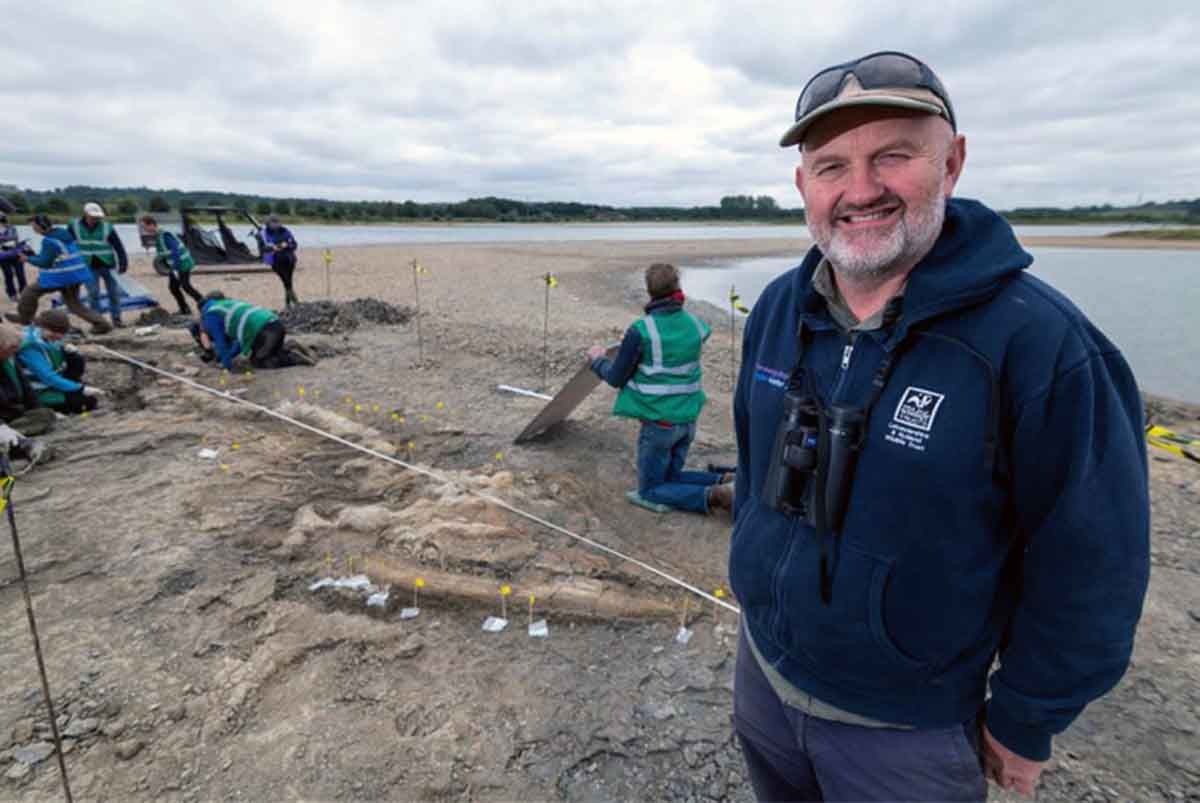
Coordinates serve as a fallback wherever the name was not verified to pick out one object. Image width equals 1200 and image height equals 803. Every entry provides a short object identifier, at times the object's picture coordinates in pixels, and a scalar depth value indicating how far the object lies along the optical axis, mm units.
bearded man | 1262
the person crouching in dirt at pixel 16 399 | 5664
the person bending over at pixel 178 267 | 11234
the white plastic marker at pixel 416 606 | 3508
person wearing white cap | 10234
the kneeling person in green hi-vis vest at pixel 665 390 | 4488
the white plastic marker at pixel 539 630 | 3410
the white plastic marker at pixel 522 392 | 7430
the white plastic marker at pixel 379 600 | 3557
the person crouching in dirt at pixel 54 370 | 6223
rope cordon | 3840
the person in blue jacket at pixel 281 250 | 12352
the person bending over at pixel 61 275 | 9547
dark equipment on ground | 19141
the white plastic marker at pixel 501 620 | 3439
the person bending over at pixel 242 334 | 7898
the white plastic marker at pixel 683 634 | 3382
